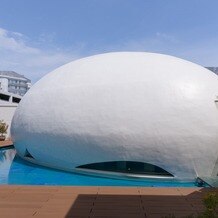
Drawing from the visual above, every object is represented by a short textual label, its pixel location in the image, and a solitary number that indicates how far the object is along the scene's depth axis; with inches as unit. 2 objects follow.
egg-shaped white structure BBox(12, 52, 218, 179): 312.0
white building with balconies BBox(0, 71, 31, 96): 2083.5
